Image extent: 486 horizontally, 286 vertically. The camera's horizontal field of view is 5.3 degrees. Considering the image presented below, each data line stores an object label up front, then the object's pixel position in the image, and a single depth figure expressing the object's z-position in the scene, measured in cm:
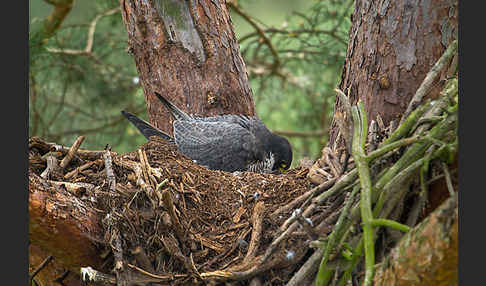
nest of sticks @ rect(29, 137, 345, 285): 1225
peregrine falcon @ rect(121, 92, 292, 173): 1284
